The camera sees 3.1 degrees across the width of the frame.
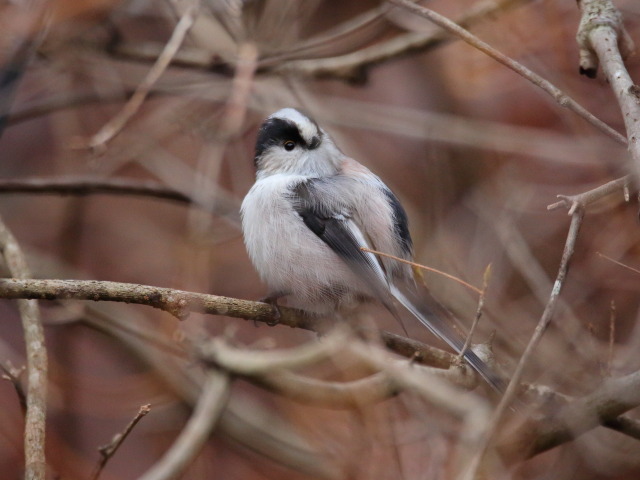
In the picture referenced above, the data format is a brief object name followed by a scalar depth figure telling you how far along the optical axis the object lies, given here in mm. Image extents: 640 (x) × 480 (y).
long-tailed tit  3695
